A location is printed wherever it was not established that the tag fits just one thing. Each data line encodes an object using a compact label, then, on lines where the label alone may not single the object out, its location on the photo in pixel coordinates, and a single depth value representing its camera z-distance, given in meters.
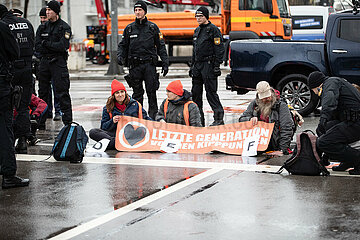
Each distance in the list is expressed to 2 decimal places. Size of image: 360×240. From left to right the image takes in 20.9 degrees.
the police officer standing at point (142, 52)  16.27
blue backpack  12.14
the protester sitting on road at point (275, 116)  12.65
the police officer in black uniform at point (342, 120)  10.67
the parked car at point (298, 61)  17.59
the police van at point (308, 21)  41.68
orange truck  34.83
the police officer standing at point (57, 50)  15.55
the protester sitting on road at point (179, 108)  13.68
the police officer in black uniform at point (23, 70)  12.70
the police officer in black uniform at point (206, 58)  16.02
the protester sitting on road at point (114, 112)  13.61
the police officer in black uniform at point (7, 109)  9.87
